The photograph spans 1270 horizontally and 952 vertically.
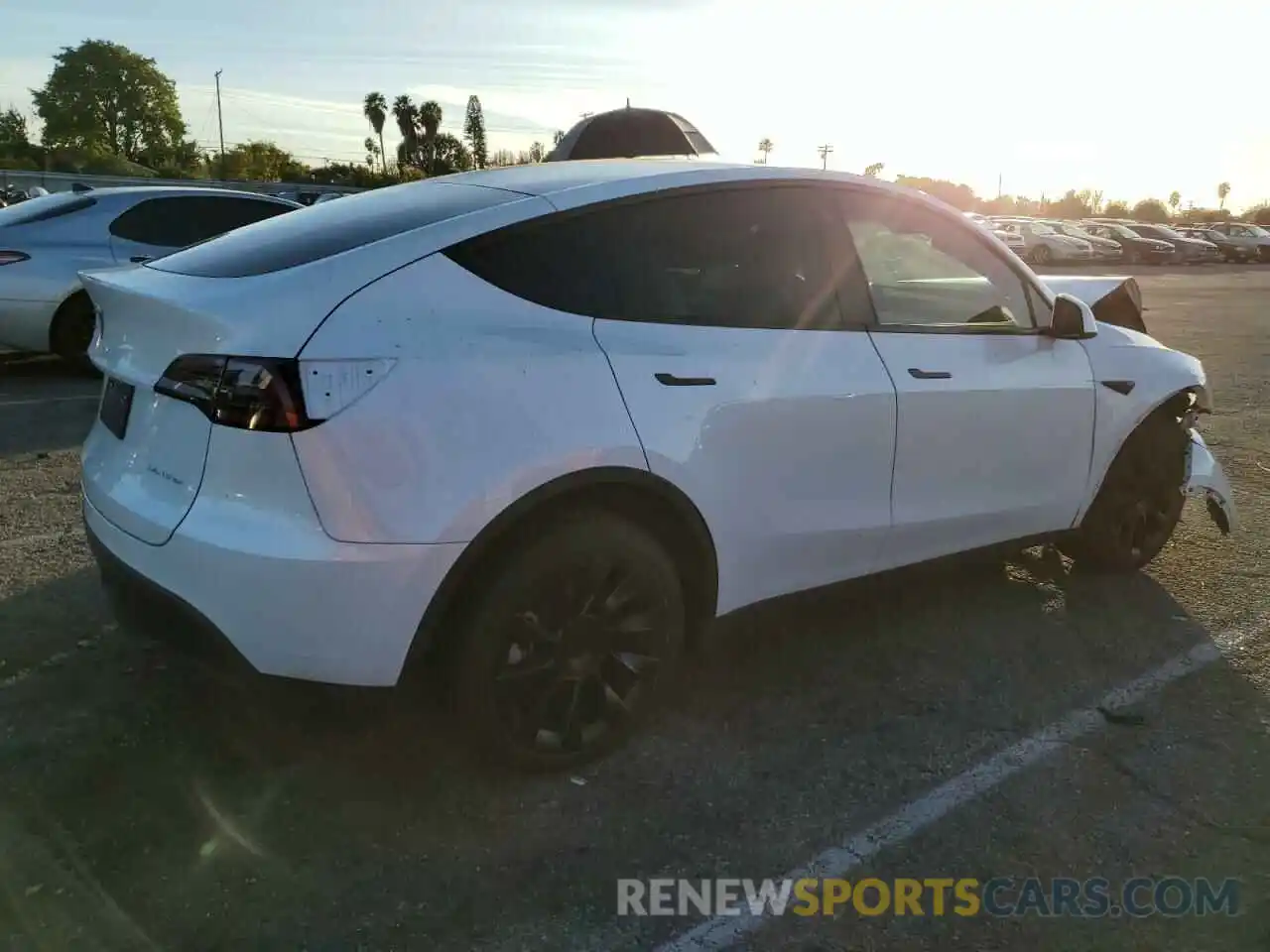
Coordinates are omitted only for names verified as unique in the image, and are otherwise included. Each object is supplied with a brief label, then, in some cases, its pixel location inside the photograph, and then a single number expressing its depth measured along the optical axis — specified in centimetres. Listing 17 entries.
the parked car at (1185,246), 4131
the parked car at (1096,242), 3782
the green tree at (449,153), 9238
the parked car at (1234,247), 4316
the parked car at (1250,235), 4328
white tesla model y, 255
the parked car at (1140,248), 4053
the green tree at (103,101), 9625
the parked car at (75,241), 817
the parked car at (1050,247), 3628
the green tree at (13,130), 8212
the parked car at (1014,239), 3438
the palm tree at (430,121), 10025
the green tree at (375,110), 10544
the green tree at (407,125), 10025
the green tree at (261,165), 7888
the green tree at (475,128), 10331
